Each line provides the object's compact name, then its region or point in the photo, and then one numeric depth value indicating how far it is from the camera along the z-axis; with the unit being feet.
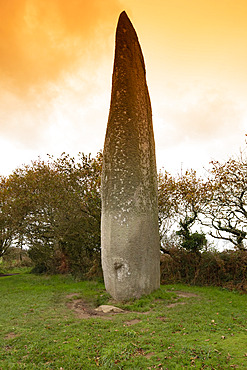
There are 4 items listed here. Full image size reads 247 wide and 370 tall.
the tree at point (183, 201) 52.70
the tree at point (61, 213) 54.65
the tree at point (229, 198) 47.34
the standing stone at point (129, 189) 32.53
